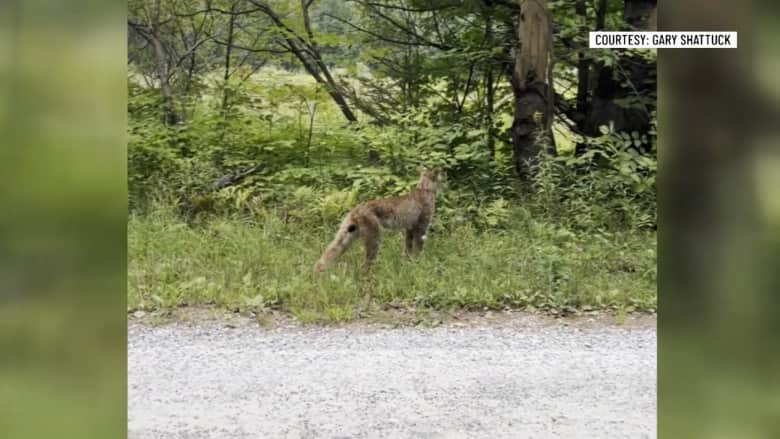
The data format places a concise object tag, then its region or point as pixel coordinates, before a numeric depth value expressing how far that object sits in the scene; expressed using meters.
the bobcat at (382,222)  8.35
